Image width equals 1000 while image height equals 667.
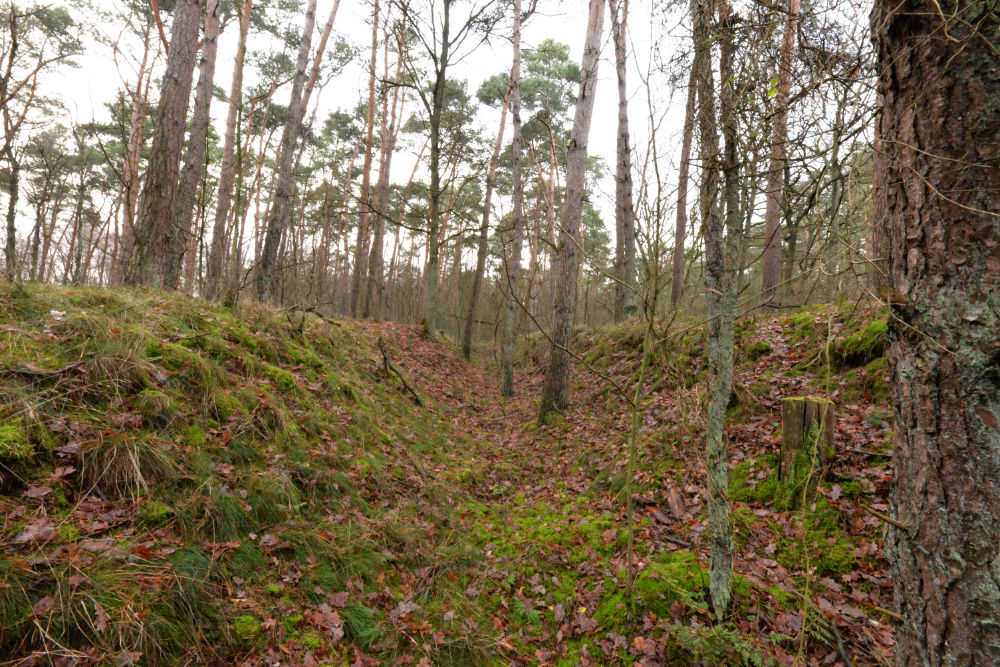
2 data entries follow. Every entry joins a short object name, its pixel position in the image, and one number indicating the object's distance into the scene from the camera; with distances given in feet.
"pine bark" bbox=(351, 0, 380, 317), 50.13
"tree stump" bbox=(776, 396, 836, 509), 11.66
